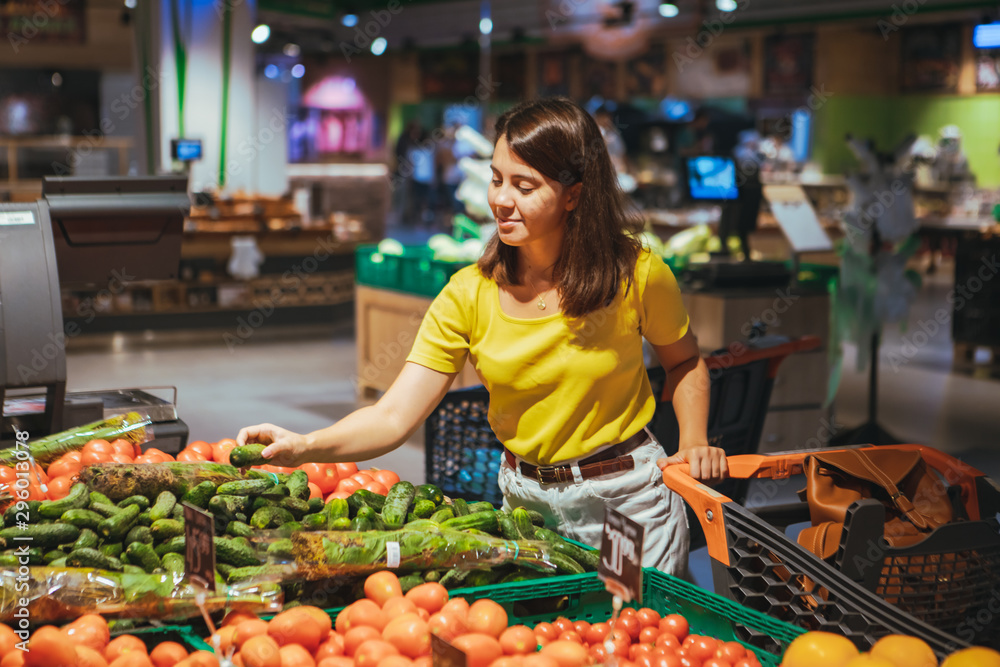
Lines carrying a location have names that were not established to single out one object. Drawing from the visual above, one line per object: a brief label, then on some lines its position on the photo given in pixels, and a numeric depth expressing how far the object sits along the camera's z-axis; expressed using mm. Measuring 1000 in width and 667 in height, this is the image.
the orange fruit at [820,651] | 1314
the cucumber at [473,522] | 1759
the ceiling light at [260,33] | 10177
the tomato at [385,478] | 2207
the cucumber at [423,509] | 1848
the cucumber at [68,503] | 1702
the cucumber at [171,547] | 1629
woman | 1833
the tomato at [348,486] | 2156
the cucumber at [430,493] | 1937
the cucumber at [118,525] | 1646
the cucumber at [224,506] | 1728
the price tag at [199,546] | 1345
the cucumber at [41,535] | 1622
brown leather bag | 1712
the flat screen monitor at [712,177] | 5121
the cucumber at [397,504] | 1779
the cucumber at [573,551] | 1744
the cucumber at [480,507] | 1852
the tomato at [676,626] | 1525
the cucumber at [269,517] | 1718
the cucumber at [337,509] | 1774
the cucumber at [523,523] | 1783
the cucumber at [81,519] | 1669
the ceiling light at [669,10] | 12500
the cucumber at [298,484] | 1883
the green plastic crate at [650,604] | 1512
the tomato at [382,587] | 1557
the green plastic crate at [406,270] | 5559
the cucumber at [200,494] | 1768
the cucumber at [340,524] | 1727
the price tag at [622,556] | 1316
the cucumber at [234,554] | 1568
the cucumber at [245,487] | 1782
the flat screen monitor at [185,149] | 8477
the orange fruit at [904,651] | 1303
